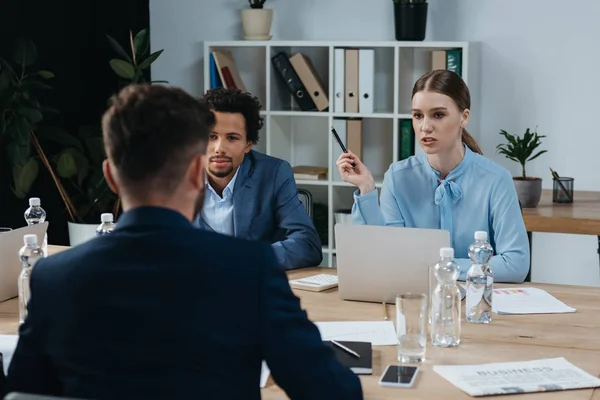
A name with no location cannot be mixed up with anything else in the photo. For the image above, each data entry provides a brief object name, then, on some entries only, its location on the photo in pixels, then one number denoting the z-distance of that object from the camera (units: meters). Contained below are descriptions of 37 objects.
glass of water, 2.85
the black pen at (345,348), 2.91
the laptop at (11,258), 3.76
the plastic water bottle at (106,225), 3.95
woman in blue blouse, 4.30
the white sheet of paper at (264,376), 2.70
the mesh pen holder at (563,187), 6.31
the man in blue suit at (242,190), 4.62
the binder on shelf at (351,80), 7.01
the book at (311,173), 7.30
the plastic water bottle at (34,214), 4.58
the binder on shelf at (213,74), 7.31
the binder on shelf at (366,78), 6.98
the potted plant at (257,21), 7.26
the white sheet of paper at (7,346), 3.00
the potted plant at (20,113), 6.31
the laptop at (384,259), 3.43
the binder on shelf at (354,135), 7.16
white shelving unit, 7.11
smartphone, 2.68
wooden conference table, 2.64
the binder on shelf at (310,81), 7.17
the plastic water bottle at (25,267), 3.45
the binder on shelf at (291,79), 7.23
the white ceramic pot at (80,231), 6.84
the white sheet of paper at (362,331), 3.14
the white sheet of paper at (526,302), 3.50
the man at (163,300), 1.99
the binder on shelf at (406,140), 7.03
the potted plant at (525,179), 6.13
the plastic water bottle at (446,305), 3.09
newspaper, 2.63
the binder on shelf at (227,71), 7.26
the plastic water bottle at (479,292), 3.37
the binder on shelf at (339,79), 7.03
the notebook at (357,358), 2.80
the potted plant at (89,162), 6.77
